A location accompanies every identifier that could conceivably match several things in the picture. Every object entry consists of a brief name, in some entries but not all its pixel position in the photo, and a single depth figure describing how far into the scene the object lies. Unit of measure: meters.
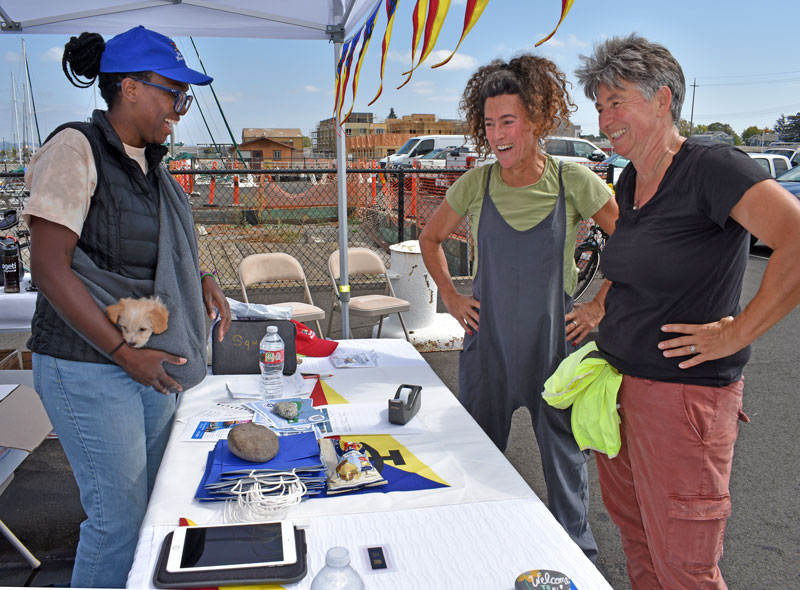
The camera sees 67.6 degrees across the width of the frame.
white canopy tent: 3.44
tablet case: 1.15
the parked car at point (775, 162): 13.24
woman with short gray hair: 1.38
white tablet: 1.19
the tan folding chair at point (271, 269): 4.84
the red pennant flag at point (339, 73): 3.42
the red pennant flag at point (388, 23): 2.00
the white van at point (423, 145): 23.05
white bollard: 5.27
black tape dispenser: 1.94
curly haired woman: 2.13
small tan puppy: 1.60
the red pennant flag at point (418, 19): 1.64
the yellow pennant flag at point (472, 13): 1.35
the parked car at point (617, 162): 14.97
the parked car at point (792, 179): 10.55
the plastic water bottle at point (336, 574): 1.07
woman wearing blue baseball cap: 1.51
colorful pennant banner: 1.37
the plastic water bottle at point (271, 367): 2.23
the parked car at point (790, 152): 17.25
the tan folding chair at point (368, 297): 4.84
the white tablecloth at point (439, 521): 1.23
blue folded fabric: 1.50
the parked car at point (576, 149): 17.81
